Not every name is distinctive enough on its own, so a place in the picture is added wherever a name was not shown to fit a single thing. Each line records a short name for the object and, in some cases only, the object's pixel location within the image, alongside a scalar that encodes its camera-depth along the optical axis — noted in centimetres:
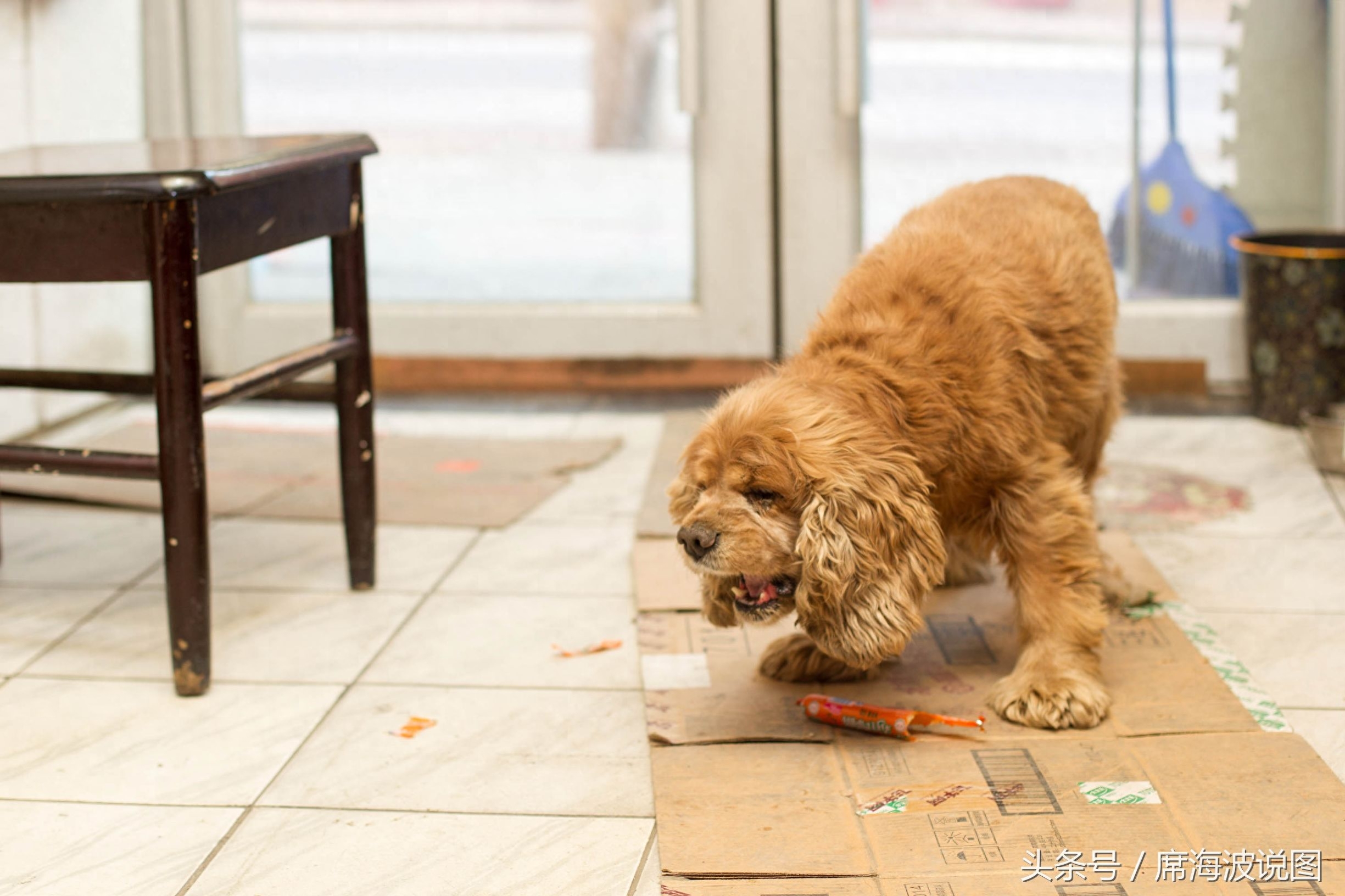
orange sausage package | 209
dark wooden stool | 212
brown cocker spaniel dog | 194
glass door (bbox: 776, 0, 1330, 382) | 404
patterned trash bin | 362
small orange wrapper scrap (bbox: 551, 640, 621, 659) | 249
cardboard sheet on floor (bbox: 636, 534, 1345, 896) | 174
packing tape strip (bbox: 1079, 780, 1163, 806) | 188
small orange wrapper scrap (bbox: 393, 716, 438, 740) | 217
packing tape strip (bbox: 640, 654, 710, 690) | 231
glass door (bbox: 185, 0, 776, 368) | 421
